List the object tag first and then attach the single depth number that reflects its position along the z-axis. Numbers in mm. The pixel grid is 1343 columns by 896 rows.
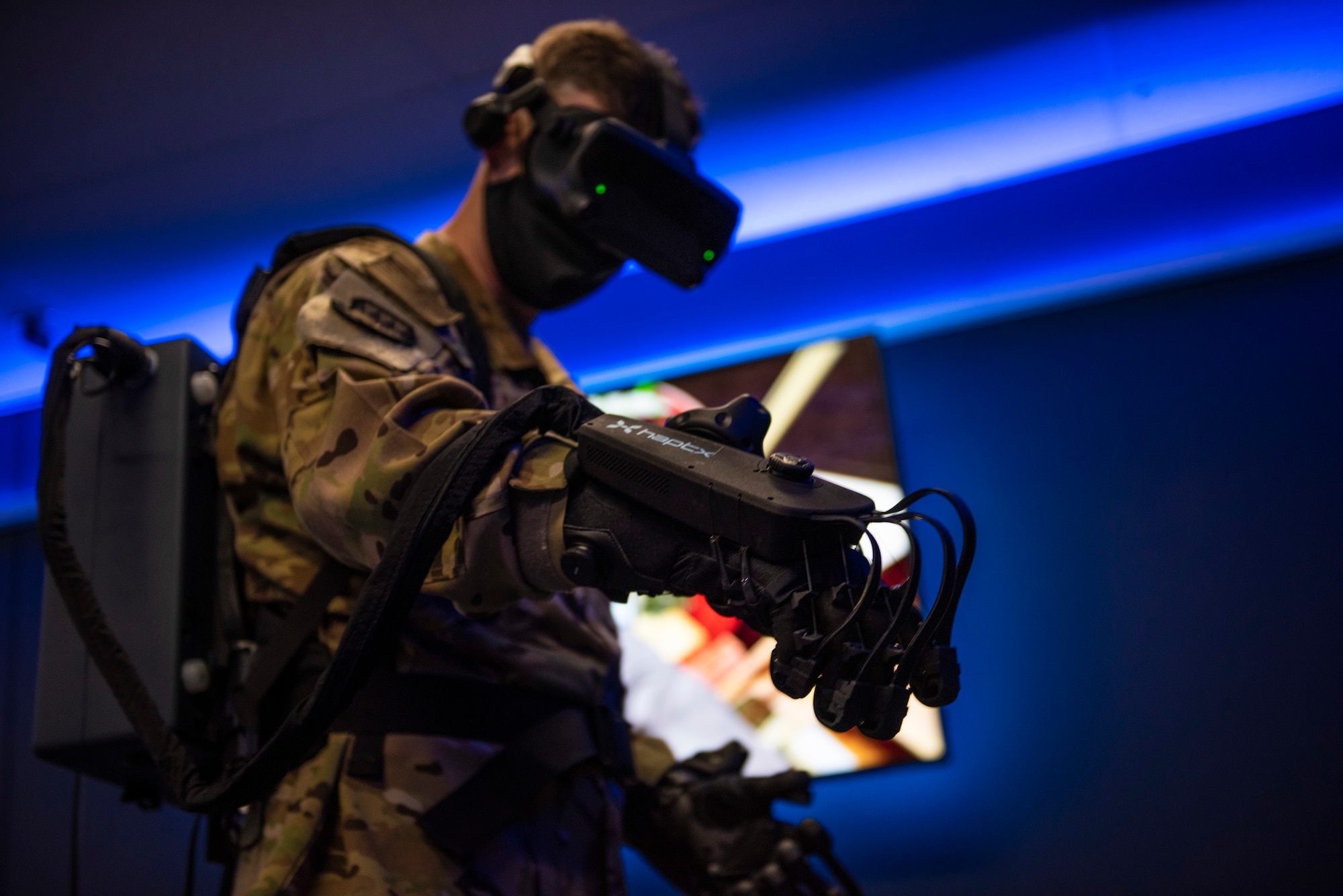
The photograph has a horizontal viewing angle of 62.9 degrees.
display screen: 2576
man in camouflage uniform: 841
